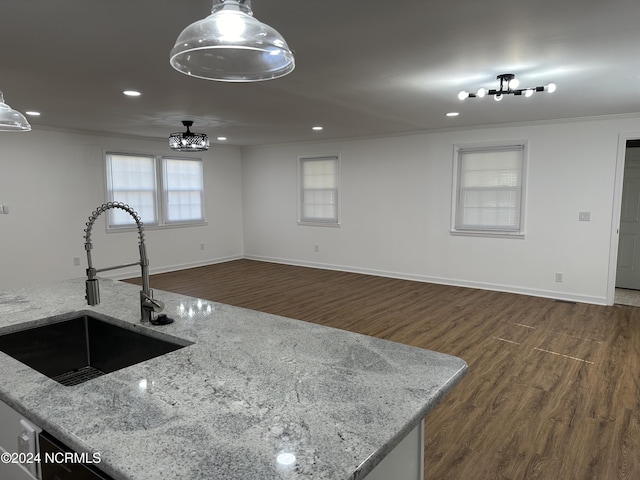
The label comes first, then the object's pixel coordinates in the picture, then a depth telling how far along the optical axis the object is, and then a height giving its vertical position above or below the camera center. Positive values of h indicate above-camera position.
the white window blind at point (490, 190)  5.80 +0.16
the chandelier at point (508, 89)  3.34 +0.94
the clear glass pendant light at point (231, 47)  1.21 +0.47
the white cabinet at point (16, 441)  1.16 -0.70
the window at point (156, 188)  6.84 +0.21
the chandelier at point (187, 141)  5.00 +0.70
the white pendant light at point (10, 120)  2.15 +0.41
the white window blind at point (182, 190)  7.54 +0.18
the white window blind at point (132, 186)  6.78 +0.24
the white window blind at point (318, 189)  7.62 +0.21
